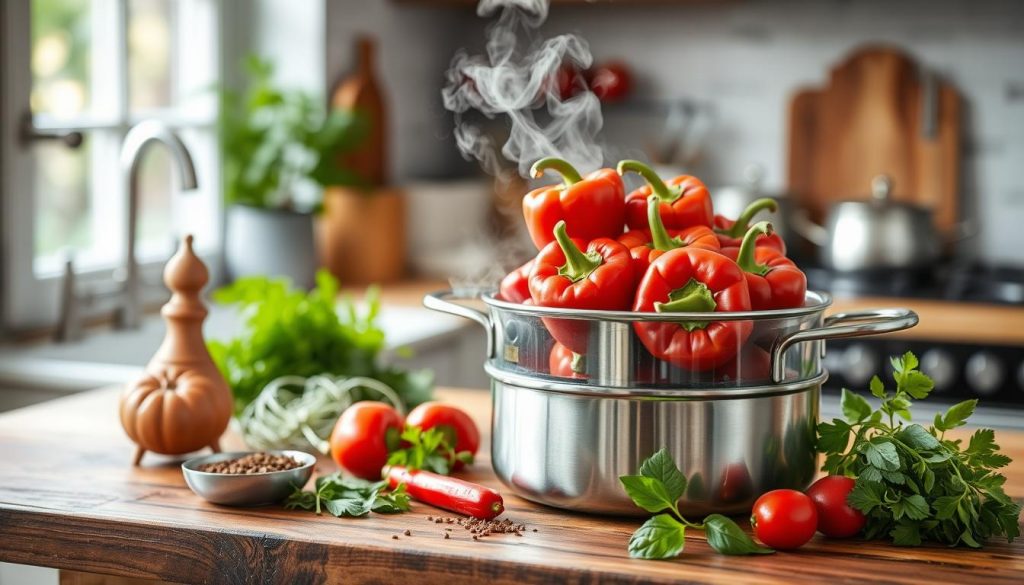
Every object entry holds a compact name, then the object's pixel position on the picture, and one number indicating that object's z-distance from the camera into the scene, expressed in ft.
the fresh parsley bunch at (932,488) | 3.85
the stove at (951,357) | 8.62
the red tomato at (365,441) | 4.66
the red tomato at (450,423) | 4.82
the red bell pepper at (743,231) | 4.31
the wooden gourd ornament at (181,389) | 4.74
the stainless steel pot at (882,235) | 10.05
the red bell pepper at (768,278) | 4.00
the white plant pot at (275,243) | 9.95
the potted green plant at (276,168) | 9.89
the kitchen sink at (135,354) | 7.16
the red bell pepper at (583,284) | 3.96
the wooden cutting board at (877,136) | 11.32
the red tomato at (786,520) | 3.79
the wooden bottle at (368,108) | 10.71
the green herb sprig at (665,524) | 3.68
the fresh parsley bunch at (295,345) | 5.65
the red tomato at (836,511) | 3.92
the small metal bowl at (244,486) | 4.18
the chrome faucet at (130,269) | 7.23
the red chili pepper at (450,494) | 4.10
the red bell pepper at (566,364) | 3.99
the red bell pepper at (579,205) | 4.24
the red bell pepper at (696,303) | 3.85
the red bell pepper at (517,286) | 4.26
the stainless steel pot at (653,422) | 3.93
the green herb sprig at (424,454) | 4.62
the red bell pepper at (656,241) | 4.05
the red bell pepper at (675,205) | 4.31
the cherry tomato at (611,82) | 12.13
